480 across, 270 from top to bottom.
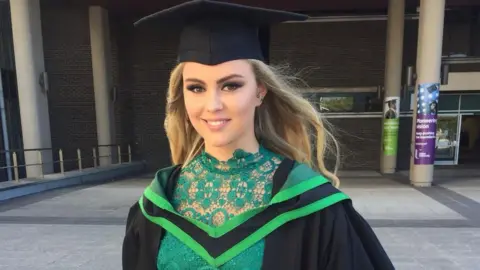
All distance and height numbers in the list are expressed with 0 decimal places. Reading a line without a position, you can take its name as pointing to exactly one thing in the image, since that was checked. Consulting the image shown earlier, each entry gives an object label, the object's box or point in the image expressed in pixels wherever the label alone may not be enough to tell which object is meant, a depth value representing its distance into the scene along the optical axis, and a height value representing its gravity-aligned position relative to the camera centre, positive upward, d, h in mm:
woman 1199 -371
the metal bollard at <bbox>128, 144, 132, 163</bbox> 14519 -2657
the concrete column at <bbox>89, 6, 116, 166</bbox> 12883 +456
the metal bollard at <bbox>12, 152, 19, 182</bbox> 8227 -1588
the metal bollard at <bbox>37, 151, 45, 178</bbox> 9932 -1970
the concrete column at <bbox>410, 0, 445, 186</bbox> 8508 -43
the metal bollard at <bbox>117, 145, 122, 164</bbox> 13766 -2499
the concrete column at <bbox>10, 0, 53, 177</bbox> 9758 +427
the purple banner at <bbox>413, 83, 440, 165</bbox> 8727 -946
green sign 11289 -1615
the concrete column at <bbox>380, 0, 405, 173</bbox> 11320 +355
